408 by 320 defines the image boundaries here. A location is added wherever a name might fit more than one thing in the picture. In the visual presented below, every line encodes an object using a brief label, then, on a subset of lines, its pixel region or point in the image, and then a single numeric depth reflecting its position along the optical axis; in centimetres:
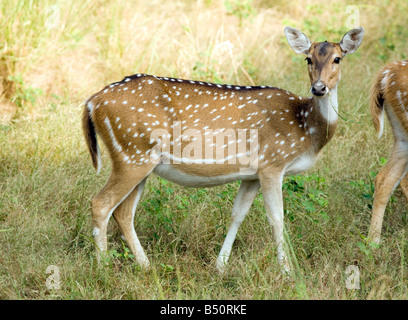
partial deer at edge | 562
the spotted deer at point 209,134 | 505
